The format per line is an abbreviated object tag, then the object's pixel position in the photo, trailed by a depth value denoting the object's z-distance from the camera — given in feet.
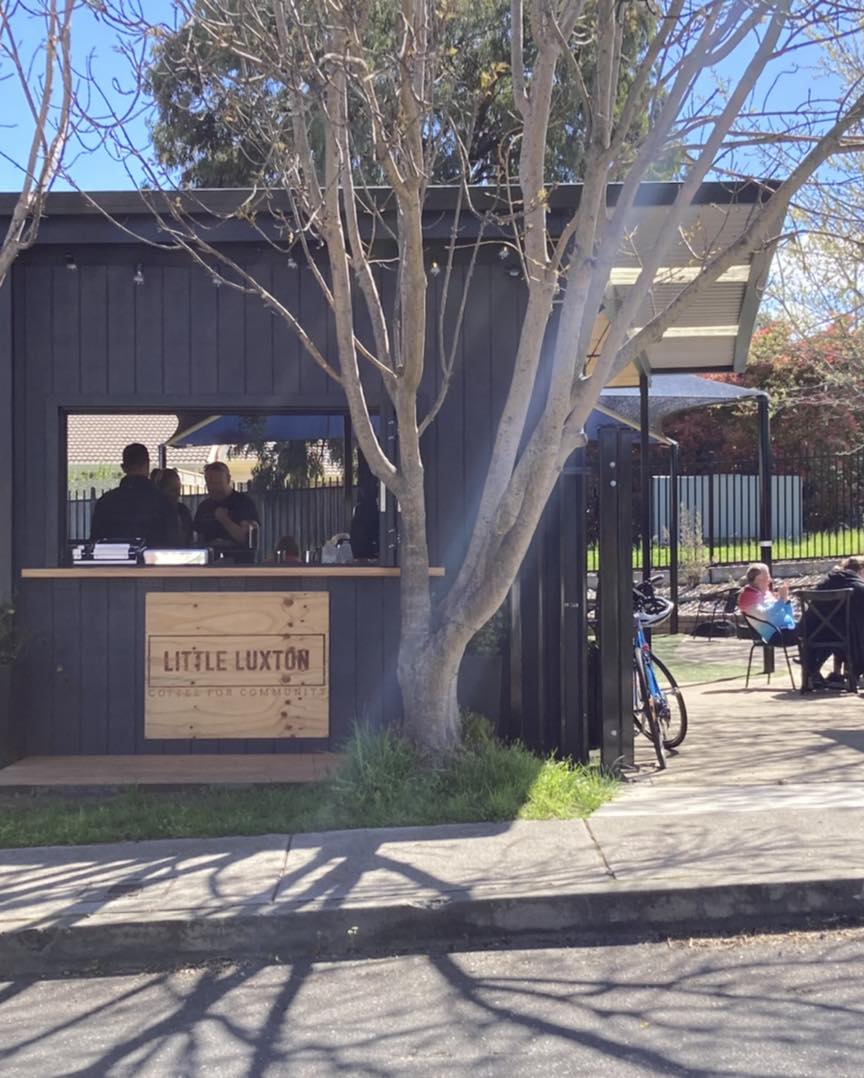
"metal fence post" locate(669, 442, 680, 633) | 47.55
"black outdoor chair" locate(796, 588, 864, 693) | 34.30
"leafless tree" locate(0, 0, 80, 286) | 22.93
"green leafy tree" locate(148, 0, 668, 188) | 23.52
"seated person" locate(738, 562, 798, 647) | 36.94
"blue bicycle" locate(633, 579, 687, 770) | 25.41
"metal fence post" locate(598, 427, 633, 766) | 23.95
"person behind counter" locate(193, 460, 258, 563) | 27.78
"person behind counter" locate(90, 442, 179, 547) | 26.89
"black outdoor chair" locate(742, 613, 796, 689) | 36.96
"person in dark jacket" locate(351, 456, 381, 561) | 26.63
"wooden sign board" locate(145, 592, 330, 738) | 25.64
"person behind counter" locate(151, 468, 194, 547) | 27.81
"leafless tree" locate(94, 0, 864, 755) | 21.18
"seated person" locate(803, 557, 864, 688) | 34.32
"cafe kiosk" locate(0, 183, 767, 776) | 25.61
